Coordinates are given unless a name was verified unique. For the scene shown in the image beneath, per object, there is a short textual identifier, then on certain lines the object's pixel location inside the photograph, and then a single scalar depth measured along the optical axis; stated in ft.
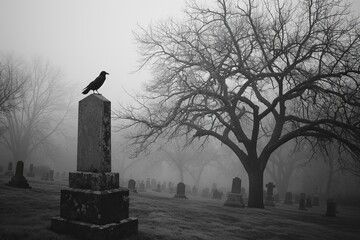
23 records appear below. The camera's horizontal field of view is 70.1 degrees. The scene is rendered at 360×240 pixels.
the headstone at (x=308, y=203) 75.03
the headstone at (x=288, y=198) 77.61
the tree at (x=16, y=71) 96.46
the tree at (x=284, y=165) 109.09
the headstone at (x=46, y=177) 77.90
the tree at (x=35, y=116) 106.93
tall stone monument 14.85
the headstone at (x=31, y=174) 84.76
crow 17.56
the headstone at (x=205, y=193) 98.53
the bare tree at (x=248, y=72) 40.06
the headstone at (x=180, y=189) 63.99
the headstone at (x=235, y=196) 45.74
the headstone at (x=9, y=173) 74.64
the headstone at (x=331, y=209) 53.01
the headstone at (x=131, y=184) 66.08
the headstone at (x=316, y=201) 85.40
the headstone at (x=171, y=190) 101.35
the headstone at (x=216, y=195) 84.68
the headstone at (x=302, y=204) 63.43
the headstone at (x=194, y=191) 108.82
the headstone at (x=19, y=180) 38.70
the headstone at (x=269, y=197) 60.39
